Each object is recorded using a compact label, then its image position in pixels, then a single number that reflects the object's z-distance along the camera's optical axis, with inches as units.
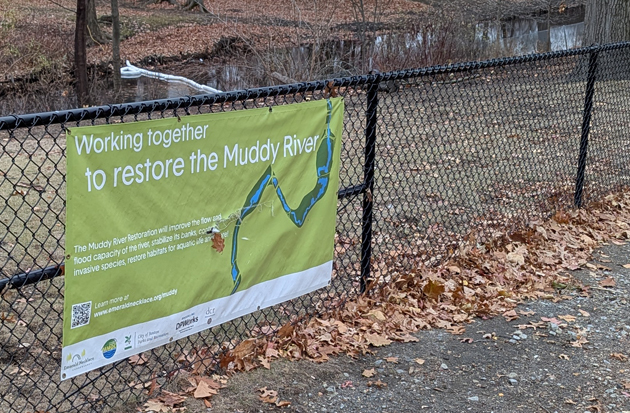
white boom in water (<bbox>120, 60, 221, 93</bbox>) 623.0
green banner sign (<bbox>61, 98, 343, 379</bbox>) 114.8
